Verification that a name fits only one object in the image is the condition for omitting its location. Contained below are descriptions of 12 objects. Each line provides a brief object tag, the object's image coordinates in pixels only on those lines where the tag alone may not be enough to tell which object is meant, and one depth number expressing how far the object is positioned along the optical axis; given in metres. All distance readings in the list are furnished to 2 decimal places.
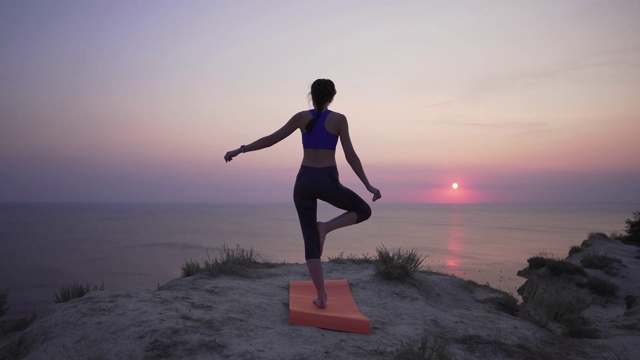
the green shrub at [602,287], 12.18
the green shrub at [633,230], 22.42
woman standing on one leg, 5.12
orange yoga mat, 5.21
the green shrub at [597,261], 15.32
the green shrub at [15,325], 7.10
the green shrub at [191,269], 8.38
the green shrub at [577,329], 6.93
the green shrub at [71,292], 7.52
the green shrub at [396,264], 7.85
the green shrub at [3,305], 8.75
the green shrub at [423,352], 4.38
